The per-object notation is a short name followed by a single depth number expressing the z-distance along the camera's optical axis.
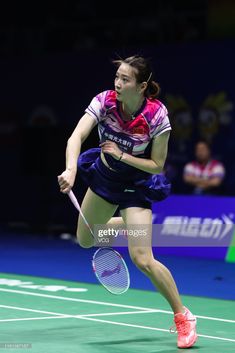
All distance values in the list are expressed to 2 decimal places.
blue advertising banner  13.05
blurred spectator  14.41
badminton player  6.95
